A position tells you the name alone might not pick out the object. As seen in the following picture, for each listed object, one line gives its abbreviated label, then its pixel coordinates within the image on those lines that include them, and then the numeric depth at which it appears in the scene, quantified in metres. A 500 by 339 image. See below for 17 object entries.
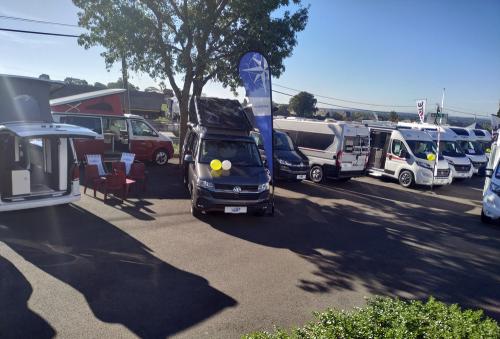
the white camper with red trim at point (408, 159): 13.79
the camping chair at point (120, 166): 9.66
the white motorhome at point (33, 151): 6.68
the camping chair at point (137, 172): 10.30
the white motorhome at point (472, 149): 18.59
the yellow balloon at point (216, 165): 8.03
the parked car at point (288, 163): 12.33
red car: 12.94
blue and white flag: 9.09
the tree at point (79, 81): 74.09
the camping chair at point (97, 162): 9.95
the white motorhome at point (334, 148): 13.13
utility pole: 13.95
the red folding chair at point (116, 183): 8.93
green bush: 3.23
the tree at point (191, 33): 12.07
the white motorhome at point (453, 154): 15.77
